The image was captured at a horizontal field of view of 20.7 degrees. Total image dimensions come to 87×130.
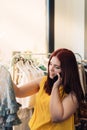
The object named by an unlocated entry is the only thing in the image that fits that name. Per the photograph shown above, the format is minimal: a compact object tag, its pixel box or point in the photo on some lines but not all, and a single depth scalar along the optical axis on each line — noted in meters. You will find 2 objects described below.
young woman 1.43
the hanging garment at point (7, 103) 1.34
